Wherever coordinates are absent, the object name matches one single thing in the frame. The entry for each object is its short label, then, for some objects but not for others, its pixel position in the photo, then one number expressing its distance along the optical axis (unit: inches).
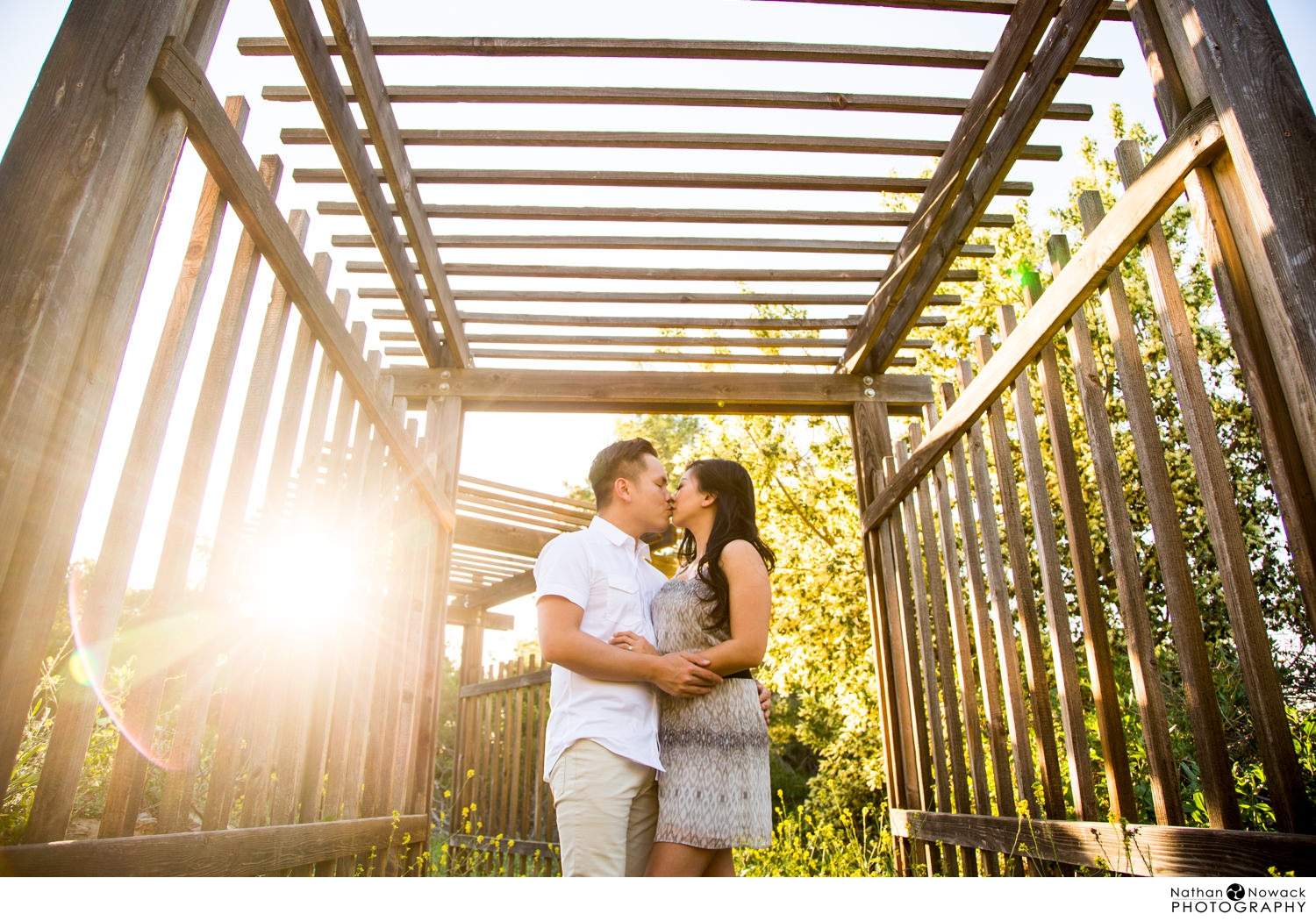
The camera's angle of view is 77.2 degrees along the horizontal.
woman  78.4
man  77.6
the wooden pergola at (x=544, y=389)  49.7
